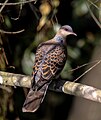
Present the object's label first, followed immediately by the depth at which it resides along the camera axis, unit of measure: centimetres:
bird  1129
